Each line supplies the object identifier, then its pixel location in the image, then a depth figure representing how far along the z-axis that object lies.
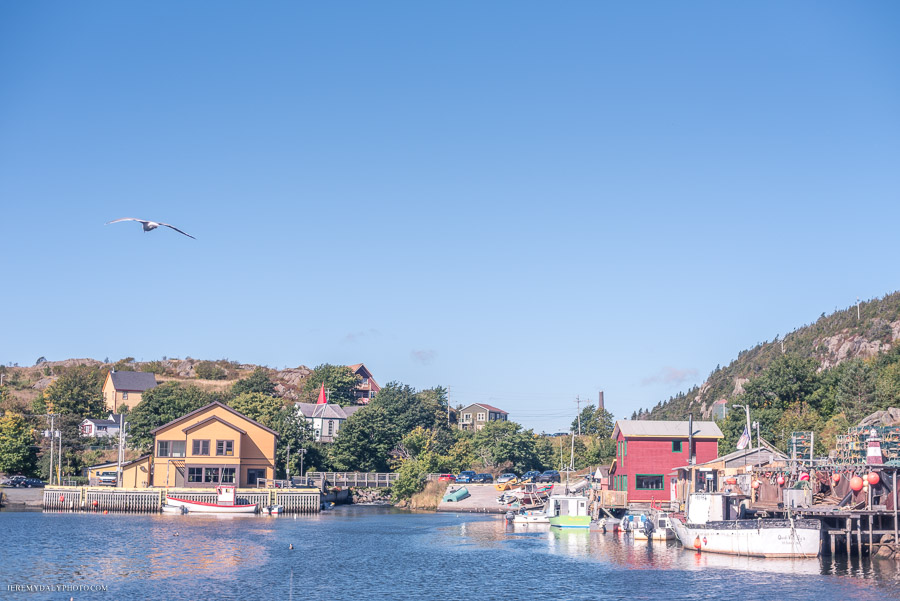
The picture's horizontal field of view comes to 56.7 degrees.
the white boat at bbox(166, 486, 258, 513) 88.12
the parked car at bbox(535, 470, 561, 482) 106.94
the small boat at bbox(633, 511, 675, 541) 66.06
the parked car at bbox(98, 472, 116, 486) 98.75
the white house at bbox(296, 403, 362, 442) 148.38
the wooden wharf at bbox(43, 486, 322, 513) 91.06
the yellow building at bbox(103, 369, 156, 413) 161.00
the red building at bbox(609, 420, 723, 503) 79.44
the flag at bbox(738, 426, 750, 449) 68.38
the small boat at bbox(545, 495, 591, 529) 74.44
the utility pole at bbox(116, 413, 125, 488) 96.18
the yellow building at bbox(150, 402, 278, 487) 95.44
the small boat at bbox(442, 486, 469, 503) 100.31
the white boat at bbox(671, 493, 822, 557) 52.62
